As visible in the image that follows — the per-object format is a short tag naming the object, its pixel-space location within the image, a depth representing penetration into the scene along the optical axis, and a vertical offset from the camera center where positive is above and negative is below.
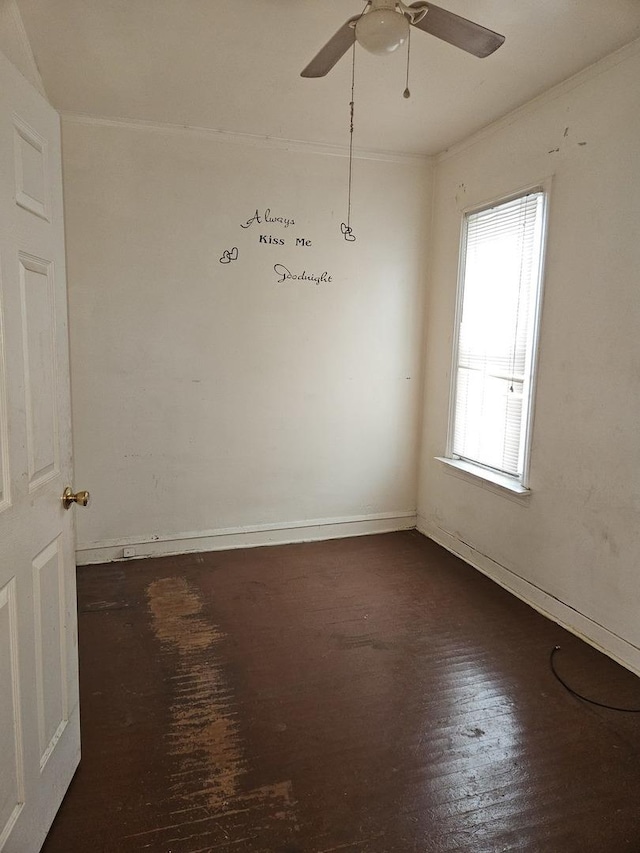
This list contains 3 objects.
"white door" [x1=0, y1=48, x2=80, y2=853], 1.32 -0.37
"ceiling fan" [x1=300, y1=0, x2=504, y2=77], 1.65 +1.04
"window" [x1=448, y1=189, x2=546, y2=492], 3.06 +0.09
